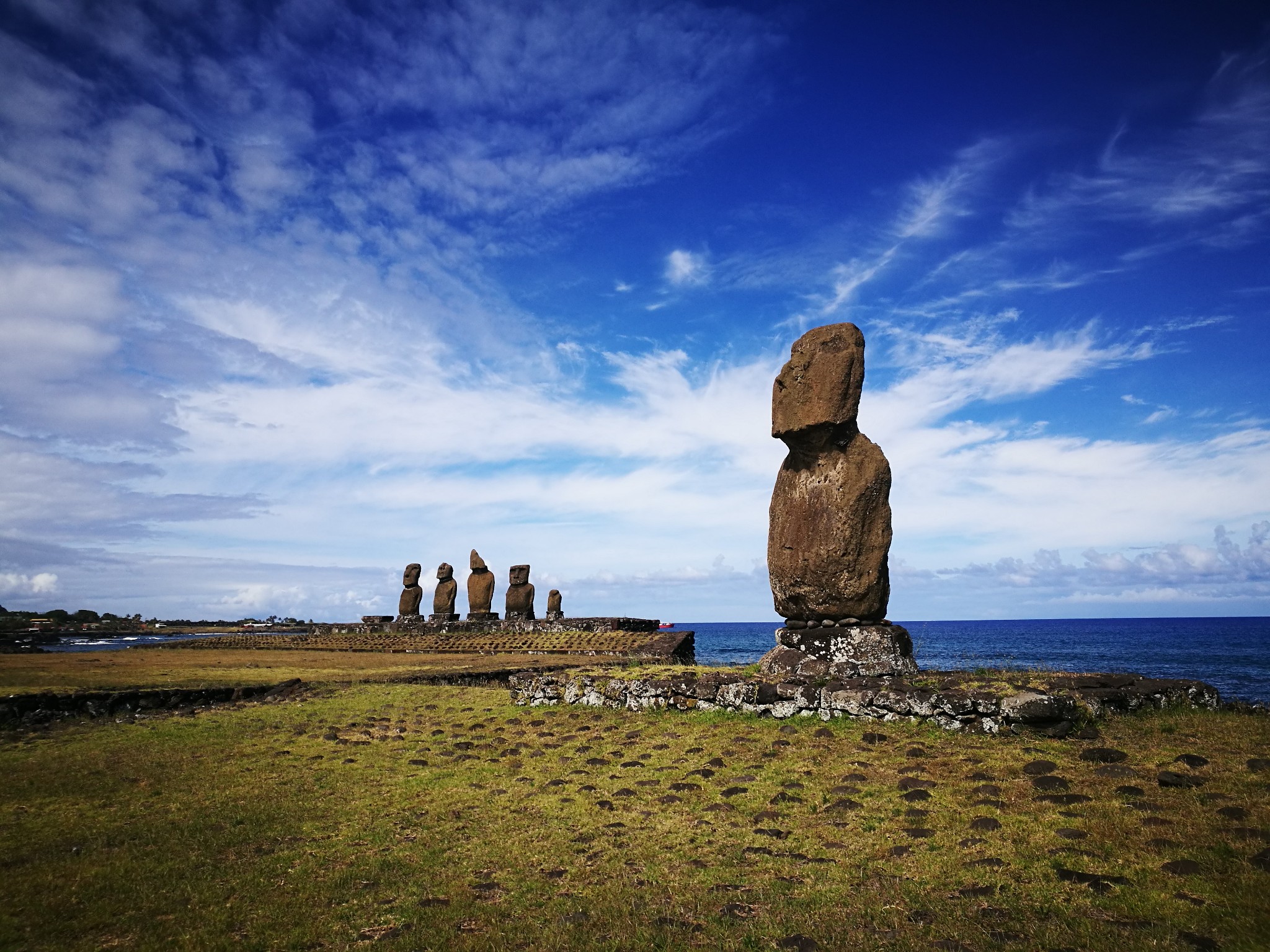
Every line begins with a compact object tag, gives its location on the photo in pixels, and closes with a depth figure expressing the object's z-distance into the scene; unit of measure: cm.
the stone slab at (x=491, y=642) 2850
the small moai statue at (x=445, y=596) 4334
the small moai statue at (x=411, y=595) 4547
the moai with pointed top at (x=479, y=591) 4197
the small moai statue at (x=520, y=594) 4081
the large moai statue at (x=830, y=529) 1275
